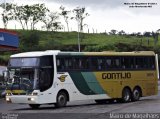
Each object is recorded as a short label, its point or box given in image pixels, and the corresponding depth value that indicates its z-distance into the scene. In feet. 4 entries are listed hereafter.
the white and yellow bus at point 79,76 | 78.12
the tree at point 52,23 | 346.33
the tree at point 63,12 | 352.90
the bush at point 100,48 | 274.57
